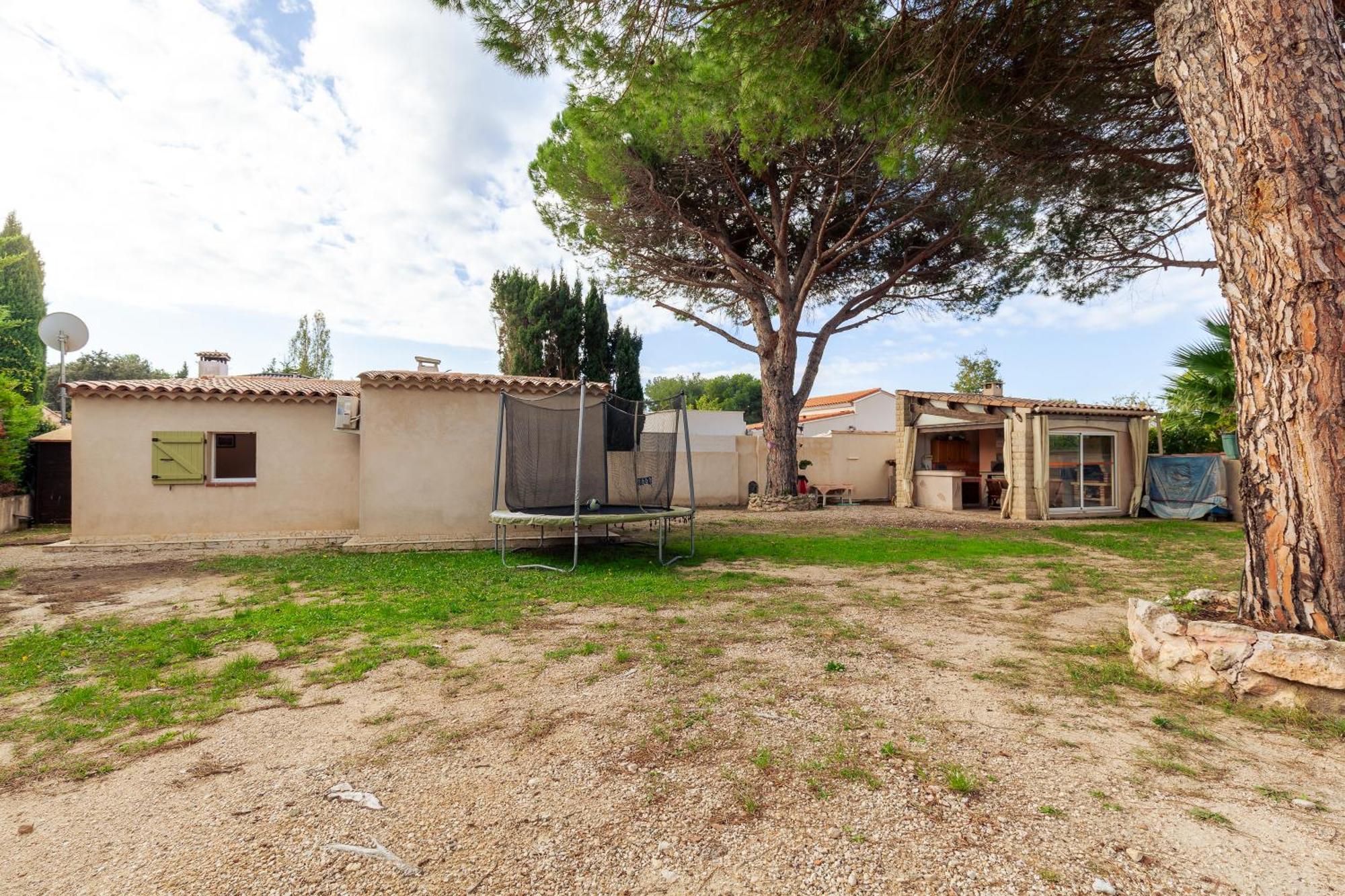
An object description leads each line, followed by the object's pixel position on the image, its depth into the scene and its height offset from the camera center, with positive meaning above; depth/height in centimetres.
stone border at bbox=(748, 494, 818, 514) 1290 -84
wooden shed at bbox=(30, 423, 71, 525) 1039 -29
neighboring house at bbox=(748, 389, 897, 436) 2308 +219
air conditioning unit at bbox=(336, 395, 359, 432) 805 +67
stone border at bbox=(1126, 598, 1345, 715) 244 -87
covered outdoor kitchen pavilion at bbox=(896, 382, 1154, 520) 1160 +27
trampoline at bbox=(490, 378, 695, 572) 674 +3
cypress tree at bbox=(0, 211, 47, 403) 1666 +519
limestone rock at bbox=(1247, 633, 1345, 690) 242 -81
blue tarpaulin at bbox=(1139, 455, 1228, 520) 1133 -38
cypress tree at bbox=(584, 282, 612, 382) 1903 +407
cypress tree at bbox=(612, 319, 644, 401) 1962 +350
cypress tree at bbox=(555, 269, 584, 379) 1864 +424
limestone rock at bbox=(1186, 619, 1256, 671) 263 -79
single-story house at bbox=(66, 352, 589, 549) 757 +2
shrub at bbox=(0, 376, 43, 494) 954 +49
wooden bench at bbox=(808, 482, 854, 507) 1488 -59
